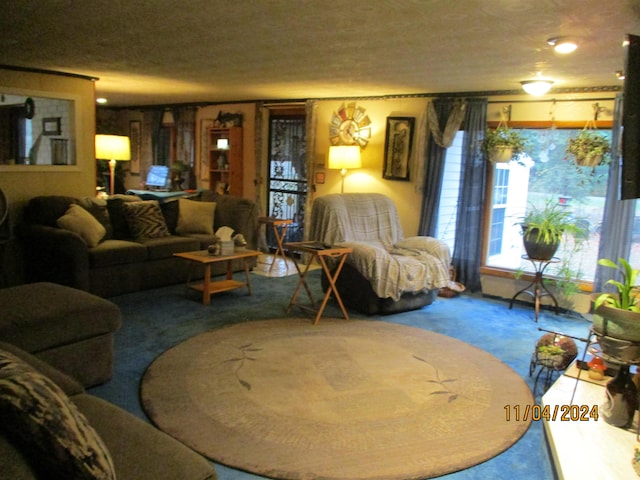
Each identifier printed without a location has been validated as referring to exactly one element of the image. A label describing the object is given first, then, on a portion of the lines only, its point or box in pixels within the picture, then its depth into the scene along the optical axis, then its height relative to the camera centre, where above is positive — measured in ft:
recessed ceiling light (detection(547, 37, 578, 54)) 9.83 +2.72
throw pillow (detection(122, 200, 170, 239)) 18.19 -1.94
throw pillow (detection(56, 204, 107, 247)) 16.02 -1.94
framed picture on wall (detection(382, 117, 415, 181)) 19.82 +1.15
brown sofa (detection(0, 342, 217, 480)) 4.02 -2.36
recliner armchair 15.08 -2.46
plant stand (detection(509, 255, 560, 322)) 16.19 -3.39
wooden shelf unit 25.59 +0.46
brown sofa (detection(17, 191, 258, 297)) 15.19 -2.70
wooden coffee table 15.83 -3.47
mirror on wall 18.44 +1.09
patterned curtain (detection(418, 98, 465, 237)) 18.37 +1.16
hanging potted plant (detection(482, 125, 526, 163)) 16.97 +1.21
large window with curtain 16.51 -0.52
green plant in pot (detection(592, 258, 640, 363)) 6.63 -1.78
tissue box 16.46 -2.52
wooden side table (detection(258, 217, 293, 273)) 20.62 -2.12
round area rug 7.98 -4.31
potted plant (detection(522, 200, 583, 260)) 15.72 -1.48
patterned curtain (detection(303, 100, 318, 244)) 22.38 +1.38
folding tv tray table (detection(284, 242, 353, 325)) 14.29 -2.36
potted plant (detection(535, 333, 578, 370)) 10.61 -3.50
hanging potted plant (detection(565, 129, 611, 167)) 15.47 +1.10
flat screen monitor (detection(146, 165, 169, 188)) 29.78 -0.60
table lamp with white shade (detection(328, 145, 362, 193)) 20.36 +0.67
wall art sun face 21.20 +2.01
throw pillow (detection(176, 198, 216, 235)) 19.61 -1.88
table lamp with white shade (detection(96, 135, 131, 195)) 21.61 +0.70
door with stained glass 23.89 +0.06
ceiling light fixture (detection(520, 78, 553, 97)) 14.88 +2.79
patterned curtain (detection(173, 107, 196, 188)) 28.09 +1.67
